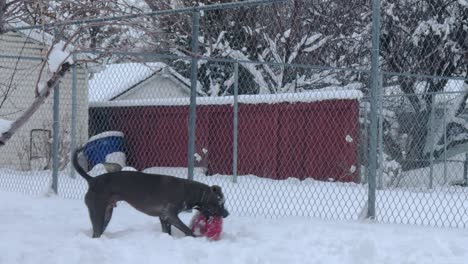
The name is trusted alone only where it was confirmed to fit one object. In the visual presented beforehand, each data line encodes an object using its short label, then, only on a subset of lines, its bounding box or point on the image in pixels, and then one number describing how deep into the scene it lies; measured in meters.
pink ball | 6.00
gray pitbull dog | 6.10
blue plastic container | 13.39
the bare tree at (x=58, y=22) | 5.46
